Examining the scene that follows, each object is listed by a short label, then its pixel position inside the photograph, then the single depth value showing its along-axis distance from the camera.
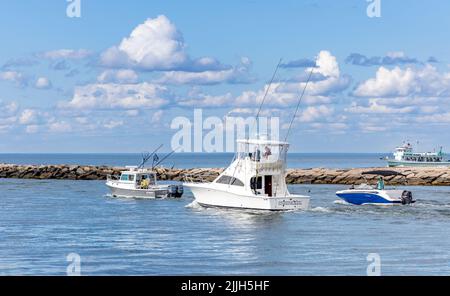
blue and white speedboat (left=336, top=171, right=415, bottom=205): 62.75
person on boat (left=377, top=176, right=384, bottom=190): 63.77
